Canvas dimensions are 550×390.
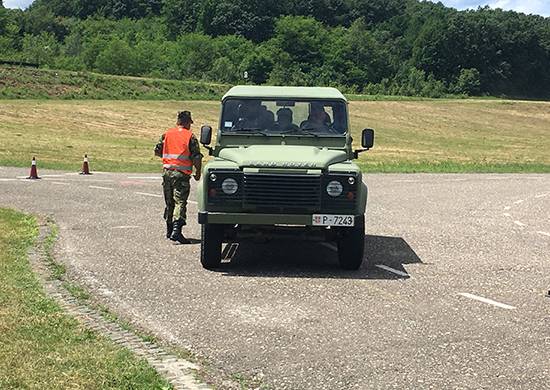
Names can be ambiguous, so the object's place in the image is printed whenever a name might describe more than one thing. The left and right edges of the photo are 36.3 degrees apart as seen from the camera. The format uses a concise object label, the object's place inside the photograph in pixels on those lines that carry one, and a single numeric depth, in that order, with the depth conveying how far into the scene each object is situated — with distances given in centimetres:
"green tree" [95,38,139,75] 11400
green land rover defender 941
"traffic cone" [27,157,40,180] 2159
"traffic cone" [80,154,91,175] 2393
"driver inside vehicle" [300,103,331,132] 1088
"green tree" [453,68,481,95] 12606
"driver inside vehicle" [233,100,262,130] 1089
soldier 1145
